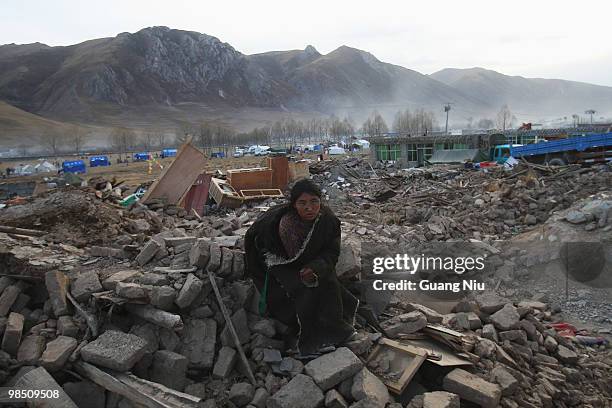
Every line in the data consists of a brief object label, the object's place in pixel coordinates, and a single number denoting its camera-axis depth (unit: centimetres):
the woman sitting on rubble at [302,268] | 363
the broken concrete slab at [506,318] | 443
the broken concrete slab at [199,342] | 353
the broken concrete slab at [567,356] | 435
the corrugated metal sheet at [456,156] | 2803
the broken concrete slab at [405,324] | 393
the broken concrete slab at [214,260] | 407
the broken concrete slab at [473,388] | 327
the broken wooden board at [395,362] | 338
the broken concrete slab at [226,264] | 409
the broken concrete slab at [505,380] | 349
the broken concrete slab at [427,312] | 437
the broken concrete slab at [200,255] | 406
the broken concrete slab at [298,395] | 308
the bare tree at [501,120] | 10841
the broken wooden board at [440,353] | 359
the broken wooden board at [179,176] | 959
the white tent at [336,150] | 5802
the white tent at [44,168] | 4638
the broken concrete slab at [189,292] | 367
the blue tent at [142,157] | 6097
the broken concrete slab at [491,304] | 482
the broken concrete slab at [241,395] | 326
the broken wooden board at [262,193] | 1336
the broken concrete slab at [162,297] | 360
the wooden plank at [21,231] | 519
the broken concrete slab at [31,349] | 324
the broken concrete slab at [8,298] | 360
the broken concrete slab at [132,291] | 355
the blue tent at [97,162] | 5347
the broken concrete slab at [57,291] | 362
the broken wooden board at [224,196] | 1255
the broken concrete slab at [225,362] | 347
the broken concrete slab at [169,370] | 335
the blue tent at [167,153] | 6192
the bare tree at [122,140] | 7962
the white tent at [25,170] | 4484
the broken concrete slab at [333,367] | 320
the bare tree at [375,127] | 10133
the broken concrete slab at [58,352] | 315
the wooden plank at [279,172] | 1502
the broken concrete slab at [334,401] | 306
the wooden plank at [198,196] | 1096
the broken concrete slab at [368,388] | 312
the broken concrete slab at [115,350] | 312
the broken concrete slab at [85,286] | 369
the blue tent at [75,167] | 4125
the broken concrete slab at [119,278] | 381
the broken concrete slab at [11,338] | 330
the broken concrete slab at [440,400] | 306
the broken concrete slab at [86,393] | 313
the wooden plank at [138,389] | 295
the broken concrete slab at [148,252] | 441
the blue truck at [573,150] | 1777
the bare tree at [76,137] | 7938
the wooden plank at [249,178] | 1399
